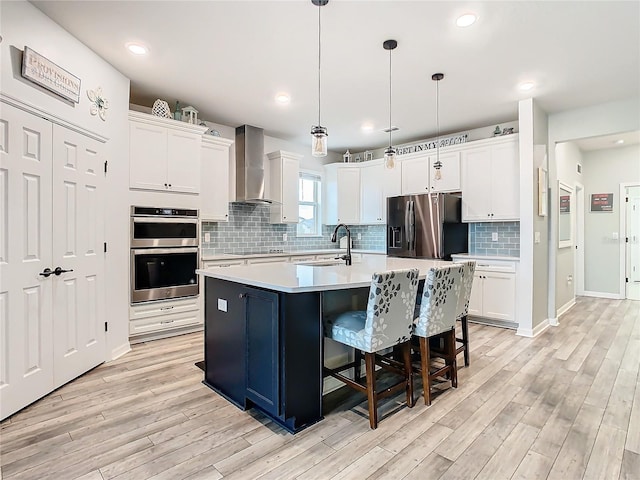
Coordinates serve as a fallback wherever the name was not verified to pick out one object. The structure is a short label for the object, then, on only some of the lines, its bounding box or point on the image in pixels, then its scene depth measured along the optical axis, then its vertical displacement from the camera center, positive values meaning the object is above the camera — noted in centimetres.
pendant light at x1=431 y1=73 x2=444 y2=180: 343 +157
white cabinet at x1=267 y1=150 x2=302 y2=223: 540 +82
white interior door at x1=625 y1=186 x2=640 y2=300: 613 -8
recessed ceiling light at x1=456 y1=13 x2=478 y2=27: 246 +155
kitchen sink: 335 -24
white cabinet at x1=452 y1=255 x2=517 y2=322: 431 -65
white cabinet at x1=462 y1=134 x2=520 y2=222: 448 +76
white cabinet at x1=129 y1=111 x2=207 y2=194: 362 +92
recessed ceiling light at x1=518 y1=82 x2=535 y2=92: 361 +158
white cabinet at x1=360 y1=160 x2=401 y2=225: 574 +82
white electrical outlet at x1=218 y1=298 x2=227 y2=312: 257 -48
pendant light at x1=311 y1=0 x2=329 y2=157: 254 +72
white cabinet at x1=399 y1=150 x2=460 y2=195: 501 +97
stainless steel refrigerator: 478 +17
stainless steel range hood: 495 +104
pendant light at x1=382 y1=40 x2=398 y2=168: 291 +72
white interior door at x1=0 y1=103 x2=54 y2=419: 221 -13
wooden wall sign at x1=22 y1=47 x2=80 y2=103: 230 +115
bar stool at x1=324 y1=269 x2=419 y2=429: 210 -56
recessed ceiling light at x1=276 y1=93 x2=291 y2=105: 394 +159
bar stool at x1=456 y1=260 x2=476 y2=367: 281 -42
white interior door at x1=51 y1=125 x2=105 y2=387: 264 -12
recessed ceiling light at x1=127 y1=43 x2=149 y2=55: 286 +156
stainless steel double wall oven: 361 -15
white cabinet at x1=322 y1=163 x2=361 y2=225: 620 +80
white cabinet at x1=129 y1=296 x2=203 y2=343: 367 -85
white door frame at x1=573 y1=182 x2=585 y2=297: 634 -10
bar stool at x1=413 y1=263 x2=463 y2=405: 245 -51
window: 618 +60
